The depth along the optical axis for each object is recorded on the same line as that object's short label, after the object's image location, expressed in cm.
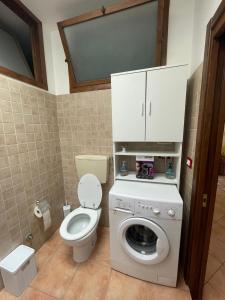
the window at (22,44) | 152
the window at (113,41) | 137
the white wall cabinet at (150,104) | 125
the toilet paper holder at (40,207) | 163
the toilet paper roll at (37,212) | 162
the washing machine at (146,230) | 115
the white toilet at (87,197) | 157
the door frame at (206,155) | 93
